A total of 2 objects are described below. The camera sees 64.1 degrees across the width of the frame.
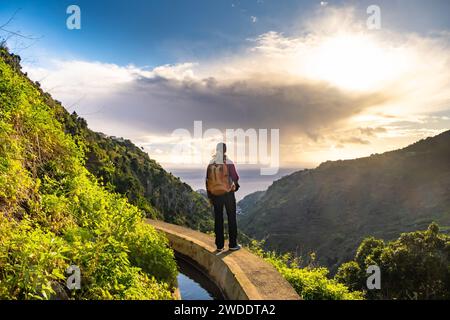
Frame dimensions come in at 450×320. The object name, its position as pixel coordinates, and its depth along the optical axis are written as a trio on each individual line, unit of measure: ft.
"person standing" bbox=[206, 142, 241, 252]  22.86
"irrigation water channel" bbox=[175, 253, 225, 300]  19.25
